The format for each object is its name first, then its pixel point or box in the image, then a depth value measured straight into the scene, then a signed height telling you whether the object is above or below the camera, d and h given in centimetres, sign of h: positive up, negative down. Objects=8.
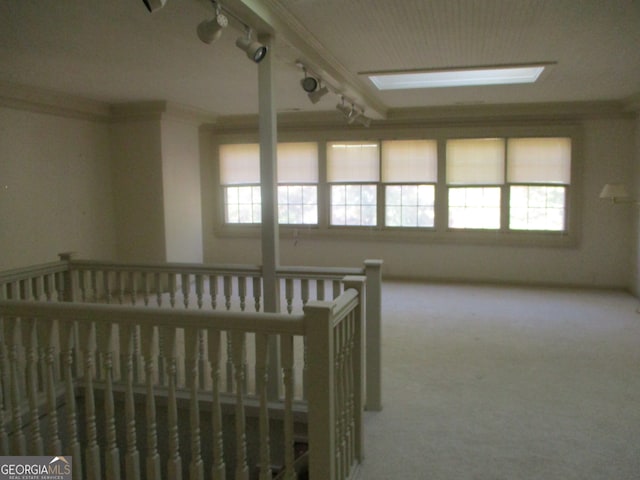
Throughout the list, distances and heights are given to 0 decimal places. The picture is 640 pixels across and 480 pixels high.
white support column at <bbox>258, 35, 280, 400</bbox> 373 +10
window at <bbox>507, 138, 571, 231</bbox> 800 +35
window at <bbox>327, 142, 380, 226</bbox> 884 +42
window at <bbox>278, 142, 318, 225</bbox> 908 +42
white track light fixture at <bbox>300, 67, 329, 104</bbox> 460 +104
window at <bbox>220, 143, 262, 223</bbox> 934 +47
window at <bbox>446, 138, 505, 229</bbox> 824 +37
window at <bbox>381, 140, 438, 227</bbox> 856 +41
